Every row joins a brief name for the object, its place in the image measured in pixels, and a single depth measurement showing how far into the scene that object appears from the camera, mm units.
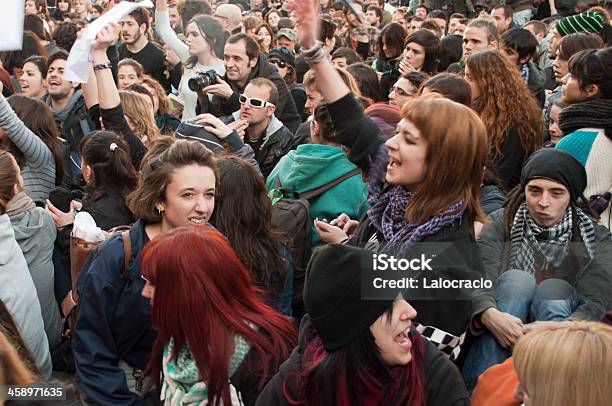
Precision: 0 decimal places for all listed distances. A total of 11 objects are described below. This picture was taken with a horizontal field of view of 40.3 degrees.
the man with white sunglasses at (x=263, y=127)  5492
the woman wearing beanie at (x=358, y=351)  2281
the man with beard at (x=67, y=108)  5754
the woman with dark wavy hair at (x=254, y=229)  3398
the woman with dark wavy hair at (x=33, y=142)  4758
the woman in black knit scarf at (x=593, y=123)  3975
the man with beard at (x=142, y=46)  8305
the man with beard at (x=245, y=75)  6469
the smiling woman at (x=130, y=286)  3055
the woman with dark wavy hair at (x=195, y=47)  6934
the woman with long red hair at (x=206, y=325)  2639
